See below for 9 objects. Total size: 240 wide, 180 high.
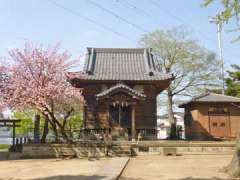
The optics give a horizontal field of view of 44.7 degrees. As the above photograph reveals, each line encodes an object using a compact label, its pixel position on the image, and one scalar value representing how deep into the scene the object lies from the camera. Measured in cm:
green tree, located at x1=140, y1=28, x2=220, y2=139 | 3158
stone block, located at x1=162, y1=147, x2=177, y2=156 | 1623
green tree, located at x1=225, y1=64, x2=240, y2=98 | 2982
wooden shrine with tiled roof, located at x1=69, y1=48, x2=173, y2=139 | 2102
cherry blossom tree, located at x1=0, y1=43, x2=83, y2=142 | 1717
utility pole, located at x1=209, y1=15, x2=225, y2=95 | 854
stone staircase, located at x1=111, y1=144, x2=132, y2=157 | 1638
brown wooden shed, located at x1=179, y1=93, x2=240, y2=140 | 2298
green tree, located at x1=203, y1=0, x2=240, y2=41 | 827
